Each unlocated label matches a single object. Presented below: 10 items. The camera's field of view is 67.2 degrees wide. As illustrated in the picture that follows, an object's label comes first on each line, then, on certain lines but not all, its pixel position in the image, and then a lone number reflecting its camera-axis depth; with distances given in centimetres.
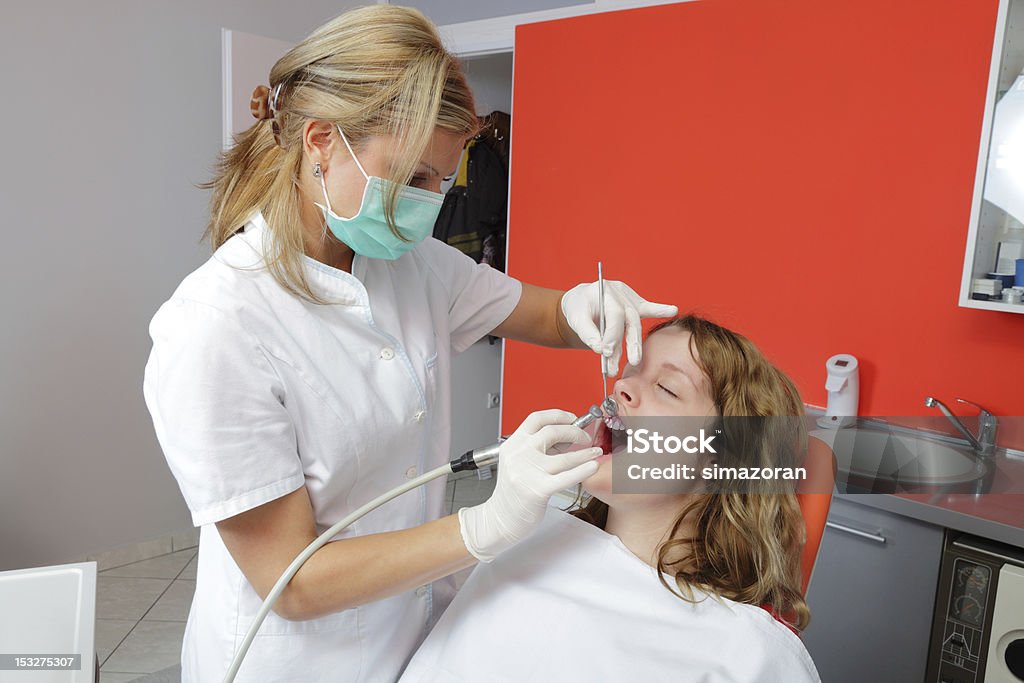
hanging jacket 387
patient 116
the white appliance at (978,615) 166
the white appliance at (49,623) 97
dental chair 128
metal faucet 202
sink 193
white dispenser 223
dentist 92
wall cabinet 180
